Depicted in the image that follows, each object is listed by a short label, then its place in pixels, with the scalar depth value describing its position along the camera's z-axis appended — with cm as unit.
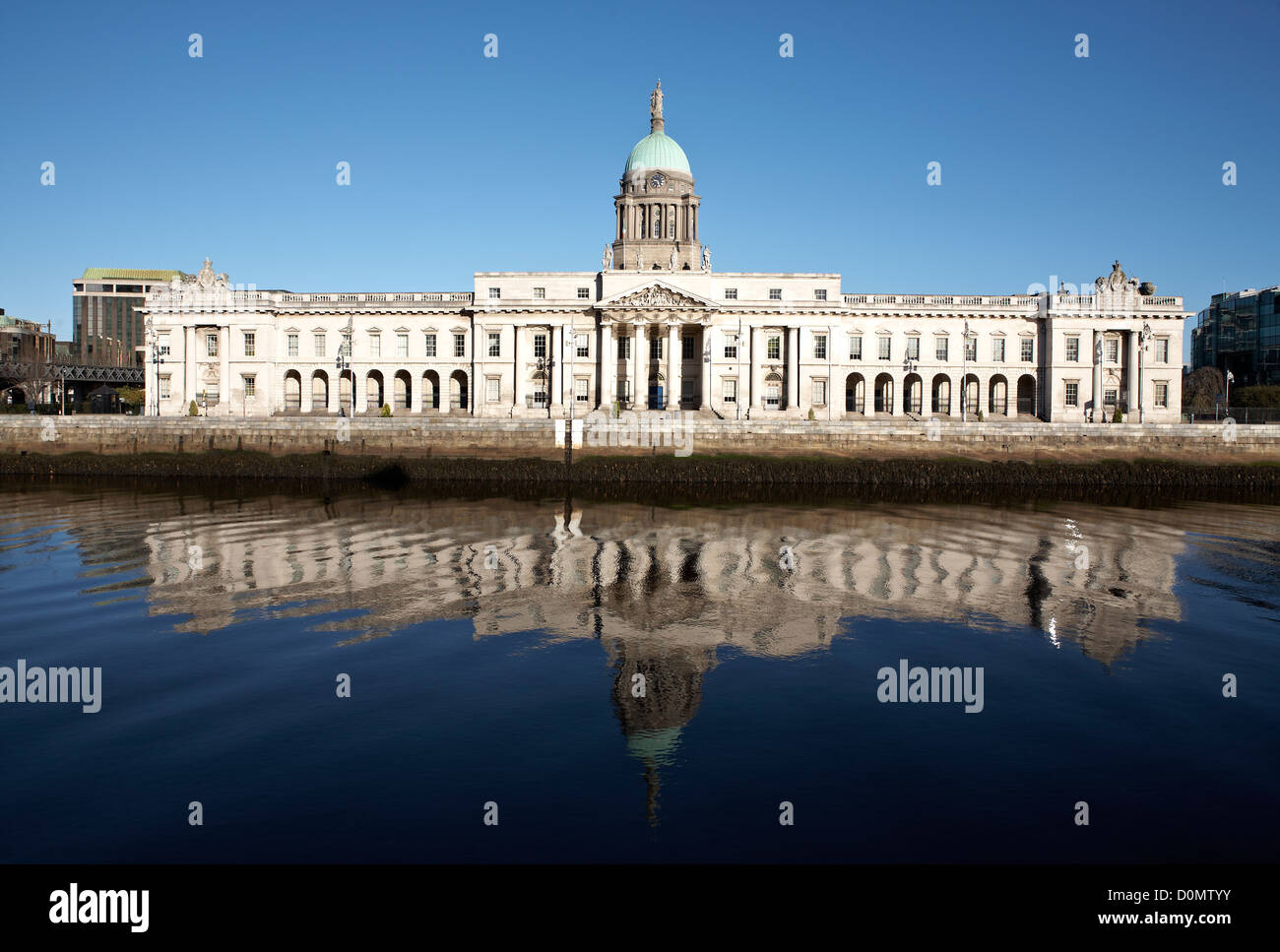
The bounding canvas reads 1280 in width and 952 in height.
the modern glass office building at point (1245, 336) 10969
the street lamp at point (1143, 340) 7131
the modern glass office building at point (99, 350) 18082
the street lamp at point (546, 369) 7425
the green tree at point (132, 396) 11282
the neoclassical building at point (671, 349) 7294
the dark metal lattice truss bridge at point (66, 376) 10281
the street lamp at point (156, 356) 7425
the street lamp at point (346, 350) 6512
